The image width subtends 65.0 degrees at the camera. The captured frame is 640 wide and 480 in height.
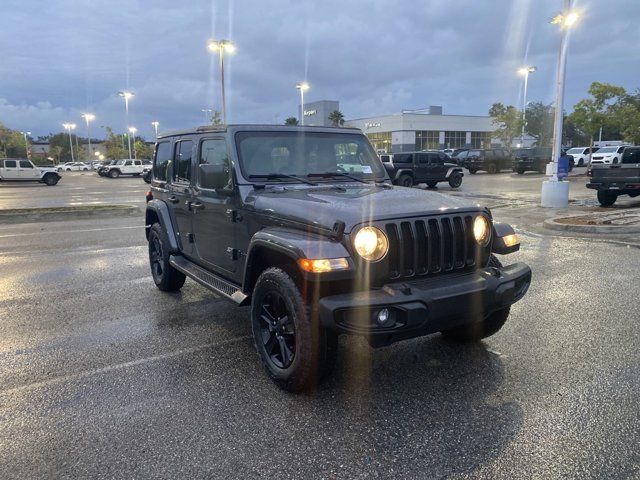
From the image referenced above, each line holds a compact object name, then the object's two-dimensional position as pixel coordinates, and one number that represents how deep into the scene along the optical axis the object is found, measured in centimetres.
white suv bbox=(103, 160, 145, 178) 4597
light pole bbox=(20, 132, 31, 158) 9516
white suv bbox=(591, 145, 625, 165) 3422
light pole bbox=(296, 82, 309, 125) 4578
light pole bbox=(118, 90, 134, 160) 5750
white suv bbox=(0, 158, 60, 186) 3397
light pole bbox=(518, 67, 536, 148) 4719
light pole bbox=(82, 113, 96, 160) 7844
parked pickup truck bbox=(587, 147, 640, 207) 1398
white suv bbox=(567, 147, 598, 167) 4182
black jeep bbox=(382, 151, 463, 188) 2506
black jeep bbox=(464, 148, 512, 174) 3662
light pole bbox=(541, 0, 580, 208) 1512
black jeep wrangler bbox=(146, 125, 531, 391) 325
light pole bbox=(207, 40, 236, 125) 3566
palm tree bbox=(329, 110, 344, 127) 8356
